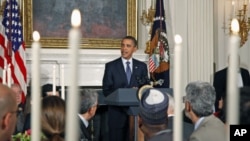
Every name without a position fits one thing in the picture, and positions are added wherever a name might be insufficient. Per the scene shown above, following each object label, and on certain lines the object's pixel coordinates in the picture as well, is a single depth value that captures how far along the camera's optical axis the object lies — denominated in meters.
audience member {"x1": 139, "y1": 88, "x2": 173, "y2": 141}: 2.66
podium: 5.93
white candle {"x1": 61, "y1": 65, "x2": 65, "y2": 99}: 3.90
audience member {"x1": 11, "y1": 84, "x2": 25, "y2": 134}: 5.60
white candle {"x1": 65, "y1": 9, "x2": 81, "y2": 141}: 0.83
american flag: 7.84
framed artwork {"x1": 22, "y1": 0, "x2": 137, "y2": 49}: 9.66
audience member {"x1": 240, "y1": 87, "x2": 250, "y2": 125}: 2.07
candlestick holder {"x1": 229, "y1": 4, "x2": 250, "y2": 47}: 9.22
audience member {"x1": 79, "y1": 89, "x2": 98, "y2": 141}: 3.82
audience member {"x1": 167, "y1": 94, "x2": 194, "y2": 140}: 3.56
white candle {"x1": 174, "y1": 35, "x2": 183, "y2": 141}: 0.95
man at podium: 6.90
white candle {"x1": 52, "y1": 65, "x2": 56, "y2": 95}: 3.84
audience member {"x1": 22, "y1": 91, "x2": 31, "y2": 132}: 5.66
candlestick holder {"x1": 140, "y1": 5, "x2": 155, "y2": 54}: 9.65
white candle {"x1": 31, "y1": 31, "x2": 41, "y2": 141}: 0.90
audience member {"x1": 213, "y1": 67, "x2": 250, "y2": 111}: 6.45
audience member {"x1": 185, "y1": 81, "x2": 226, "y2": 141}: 2.98
